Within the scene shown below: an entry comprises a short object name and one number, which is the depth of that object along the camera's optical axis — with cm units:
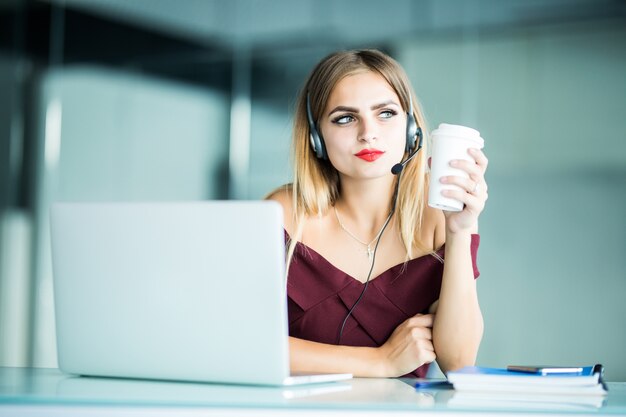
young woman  172
